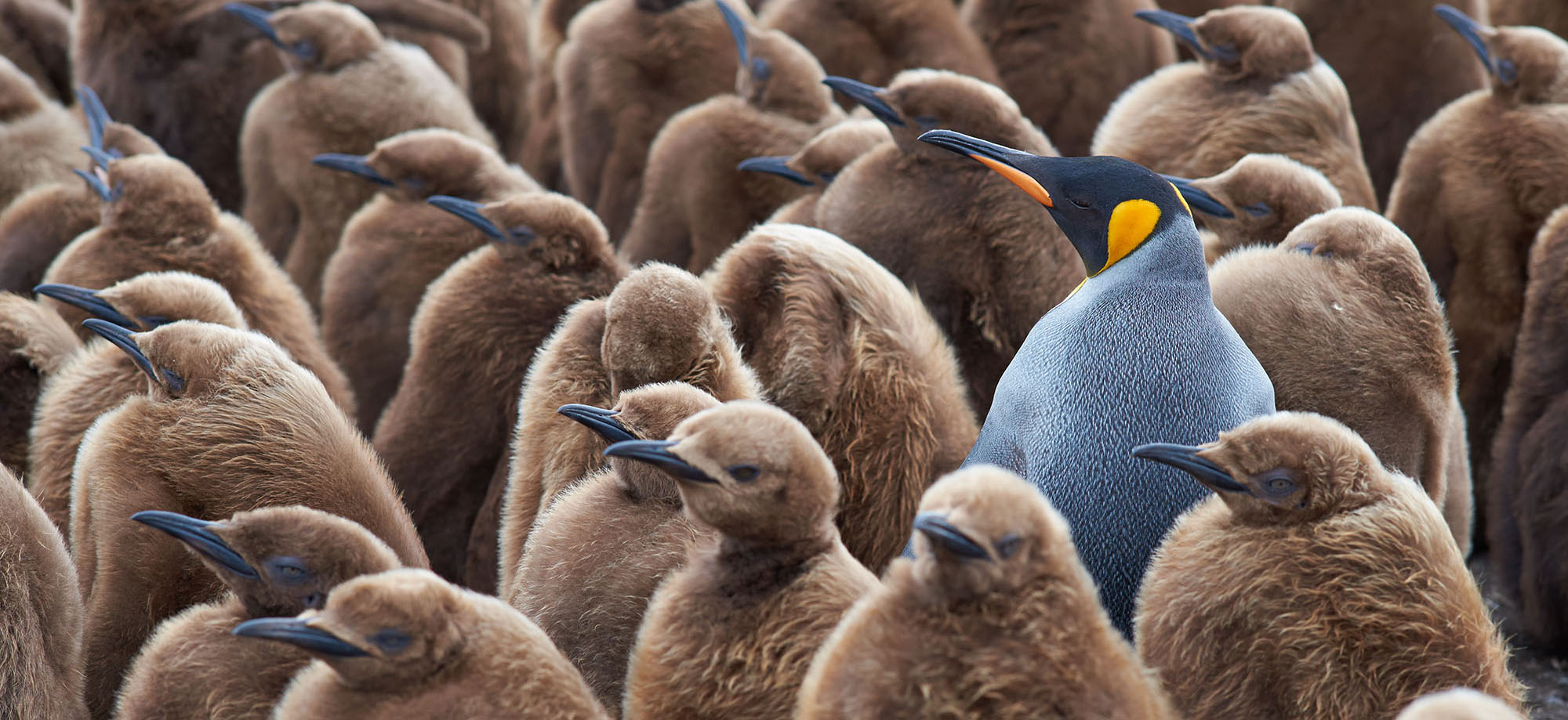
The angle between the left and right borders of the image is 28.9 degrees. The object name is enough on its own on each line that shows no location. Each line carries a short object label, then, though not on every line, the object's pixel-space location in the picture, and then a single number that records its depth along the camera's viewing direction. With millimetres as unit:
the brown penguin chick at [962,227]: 5676
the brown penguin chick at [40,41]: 10195
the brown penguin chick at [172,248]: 6227
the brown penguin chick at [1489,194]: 6578
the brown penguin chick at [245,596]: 3875
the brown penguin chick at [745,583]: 3672
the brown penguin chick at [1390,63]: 8016
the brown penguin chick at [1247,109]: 6680
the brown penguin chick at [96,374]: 5195
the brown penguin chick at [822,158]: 6461
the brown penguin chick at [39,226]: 6867
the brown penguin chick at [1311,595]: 3605
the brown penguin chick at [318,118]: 7922
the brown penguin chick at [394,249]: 6773
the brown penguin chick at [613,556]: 4215
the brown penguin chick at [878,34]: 8266
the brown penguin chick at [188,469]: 4473
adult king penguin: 4348
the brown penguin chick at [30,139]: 8102
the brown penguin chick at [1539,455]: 5805
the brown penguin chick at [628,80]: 8414
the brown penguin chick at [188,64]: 8750
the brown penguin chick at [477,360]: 5711
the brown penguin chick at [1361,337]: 4973
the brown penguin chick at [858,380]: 4965
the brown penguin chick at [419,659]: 3387
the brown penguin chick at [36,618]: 4074
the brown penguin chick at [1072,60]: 8406
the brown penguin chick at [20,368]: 5637
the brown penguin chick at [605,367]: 4676
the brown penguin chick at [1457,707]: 2730
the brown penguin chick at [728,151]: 7207
